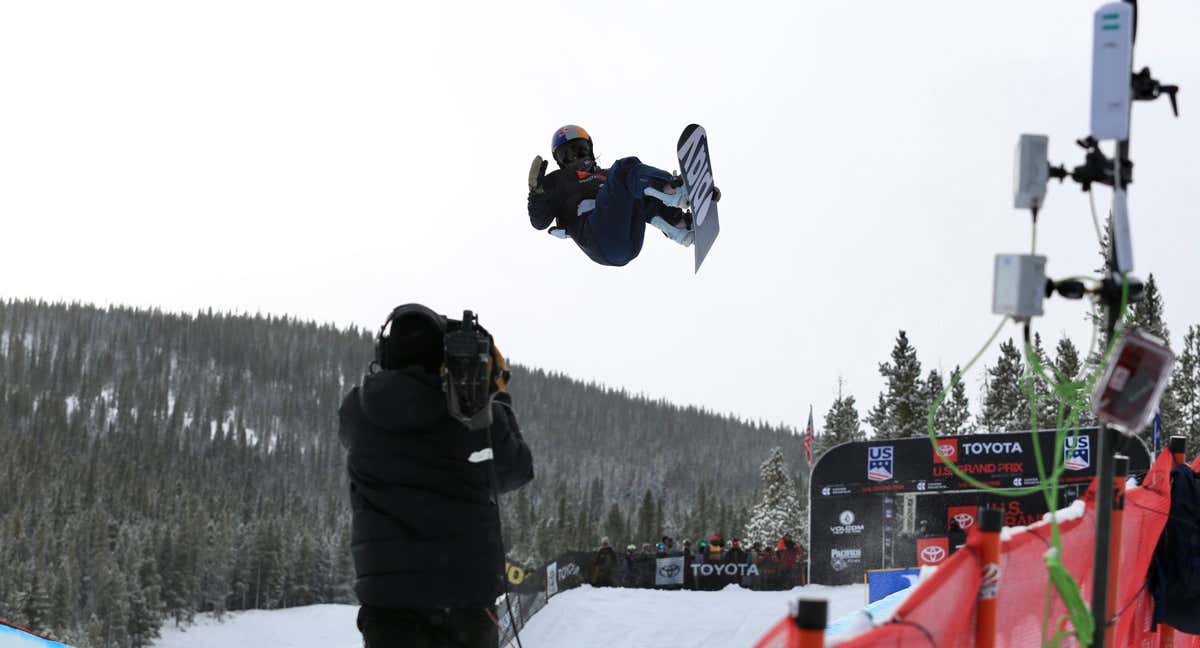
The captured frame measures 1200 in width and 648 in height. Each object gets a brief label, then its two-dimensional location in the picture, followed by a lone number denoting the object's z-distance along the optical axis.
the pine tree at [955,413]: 56.25
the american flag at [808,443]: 37.34
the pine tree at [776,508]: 57.72
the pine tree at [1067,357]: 51.17
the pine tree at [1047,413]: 48.97
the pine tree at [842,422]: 60.91
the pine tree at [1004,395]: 52.94
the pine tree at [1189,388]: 45.12
